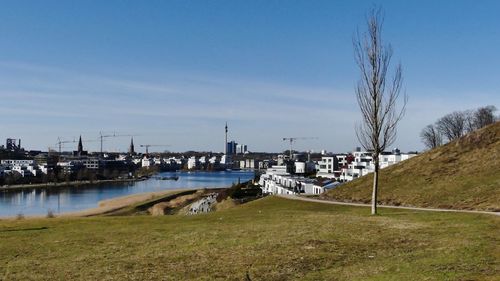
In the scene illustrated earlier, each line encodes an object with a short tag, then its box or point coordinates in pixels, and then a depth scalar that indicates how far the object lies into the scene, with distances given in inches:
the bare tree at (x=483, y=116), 3868.1
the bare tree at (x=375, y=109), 992.9
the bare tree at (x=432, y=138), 4333.2
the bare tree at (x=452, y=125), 4055.1
